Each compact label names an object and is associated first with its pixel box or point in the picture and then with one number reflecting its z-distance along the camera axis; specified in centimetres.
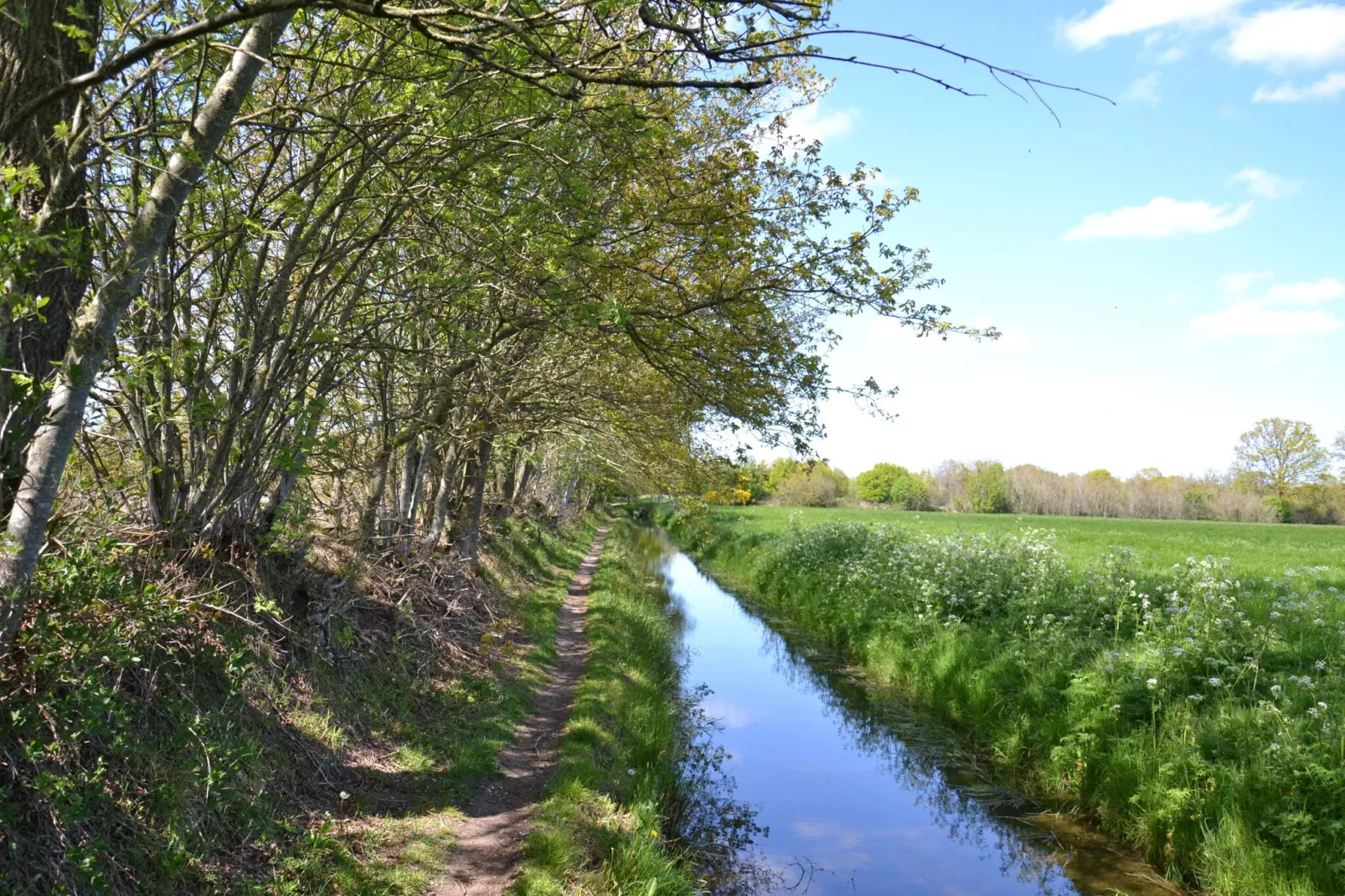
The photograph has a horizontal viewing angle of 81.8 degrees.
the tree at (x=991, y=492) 9244
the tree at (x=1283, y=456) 7738
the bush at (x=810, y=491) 8762
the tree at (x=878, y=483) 12119
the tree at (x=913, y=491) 10162
